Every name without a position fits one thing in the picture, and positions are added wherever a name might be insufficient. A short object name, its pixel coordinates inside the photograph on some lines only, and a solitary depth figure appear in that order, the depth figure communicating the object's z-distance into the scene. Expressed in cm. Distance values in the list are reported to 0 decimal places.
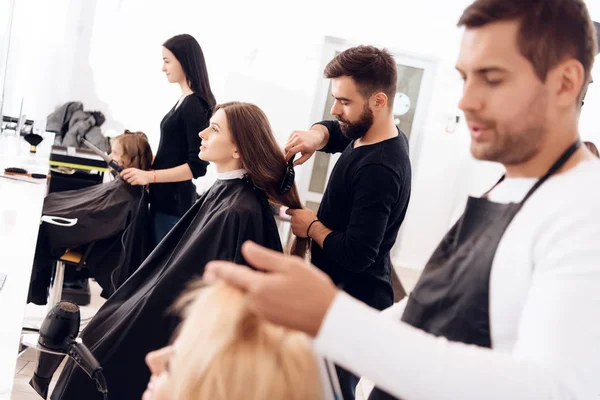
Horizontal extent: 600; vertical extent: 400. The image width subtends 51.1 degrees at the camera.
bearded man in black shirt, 185
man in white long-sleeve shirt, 65
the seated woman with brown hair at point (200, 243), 193
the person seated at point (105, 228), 305
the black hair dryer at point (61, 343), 132
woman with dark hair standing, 300
